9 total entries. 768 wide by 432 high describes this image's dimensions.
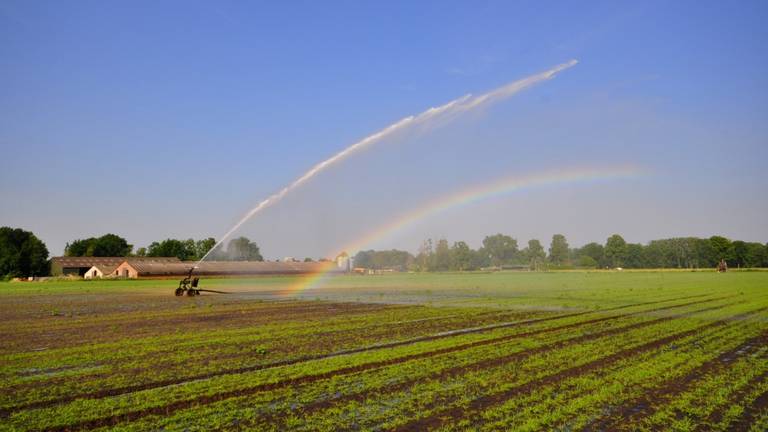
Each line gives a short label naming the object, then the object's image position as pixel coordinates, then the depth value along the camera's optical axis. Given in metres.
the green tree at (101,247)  162.38
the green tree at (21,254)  116.94
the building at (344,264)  137.71
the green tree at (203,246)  168.68
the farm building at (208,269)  103.50
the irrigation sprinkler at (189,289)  44.06
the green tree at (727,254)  198.06
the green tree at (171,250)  164.12
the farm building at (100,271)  118.97
